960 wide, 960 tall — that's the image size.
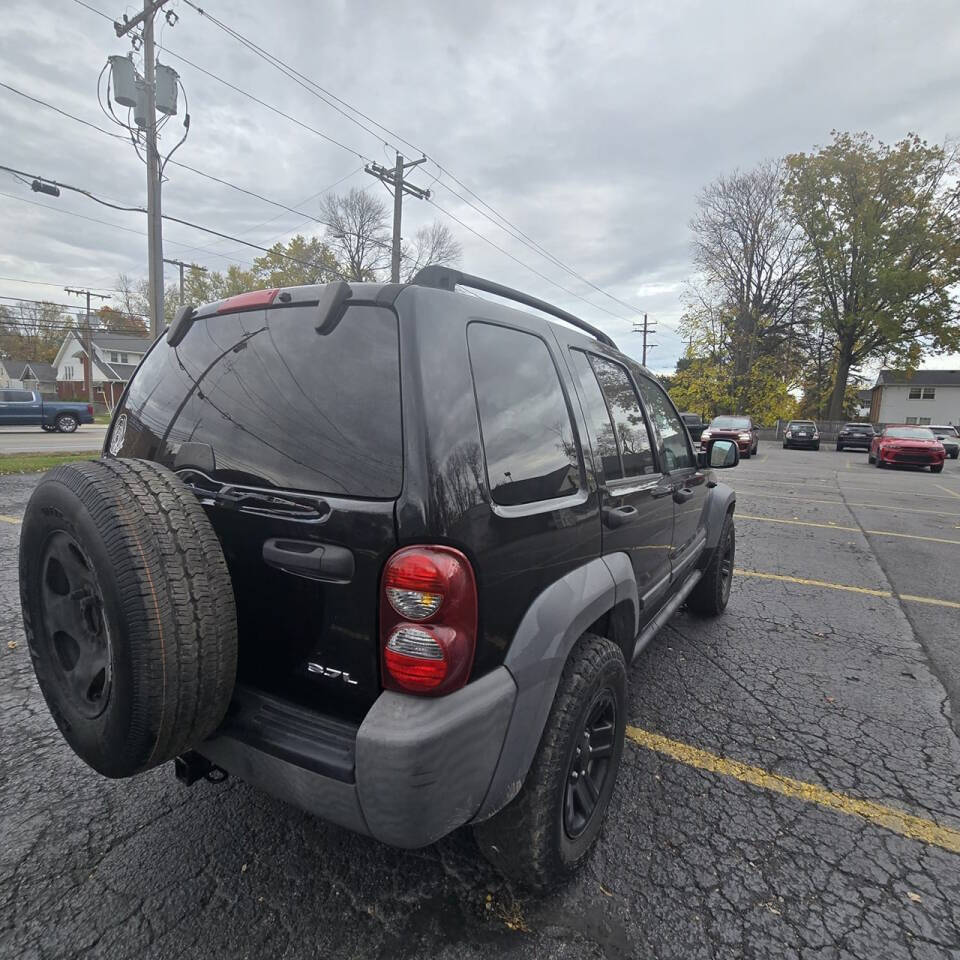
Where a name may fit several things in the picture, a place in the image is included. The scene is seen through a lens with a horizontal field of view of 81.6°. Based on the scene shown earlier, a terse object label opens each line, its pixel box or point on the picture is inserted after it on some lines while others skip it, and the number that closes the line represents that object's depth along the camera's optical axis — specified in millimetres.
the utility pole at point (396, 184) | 21422
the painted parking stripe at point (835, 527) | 7666
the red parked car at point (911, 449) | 18719
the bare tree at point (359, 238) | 39031
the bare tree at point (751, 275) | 37312
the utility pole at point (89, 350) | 44641
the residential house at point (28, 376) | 58281
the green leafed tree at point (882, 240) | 33469
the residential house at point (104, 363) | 50750
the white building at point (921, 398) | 55812
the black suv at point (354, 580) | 1427
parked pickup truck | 23594
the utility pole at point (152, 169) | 12578
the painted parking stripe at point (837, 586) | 5000
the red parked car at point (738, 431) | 22453
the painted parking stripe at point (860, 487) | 12281
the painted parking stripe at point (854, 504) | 10023
